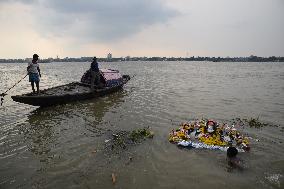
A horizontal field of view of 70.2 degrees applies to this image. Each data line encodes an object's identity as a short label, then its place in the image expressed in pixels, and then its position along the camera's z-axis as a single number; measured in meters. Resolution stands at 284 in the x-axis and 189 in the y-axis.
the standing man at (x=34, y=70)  12.03
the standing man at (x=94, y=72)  14.62
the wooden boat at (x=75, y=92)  11.35
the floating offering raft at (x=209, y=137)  7.29
